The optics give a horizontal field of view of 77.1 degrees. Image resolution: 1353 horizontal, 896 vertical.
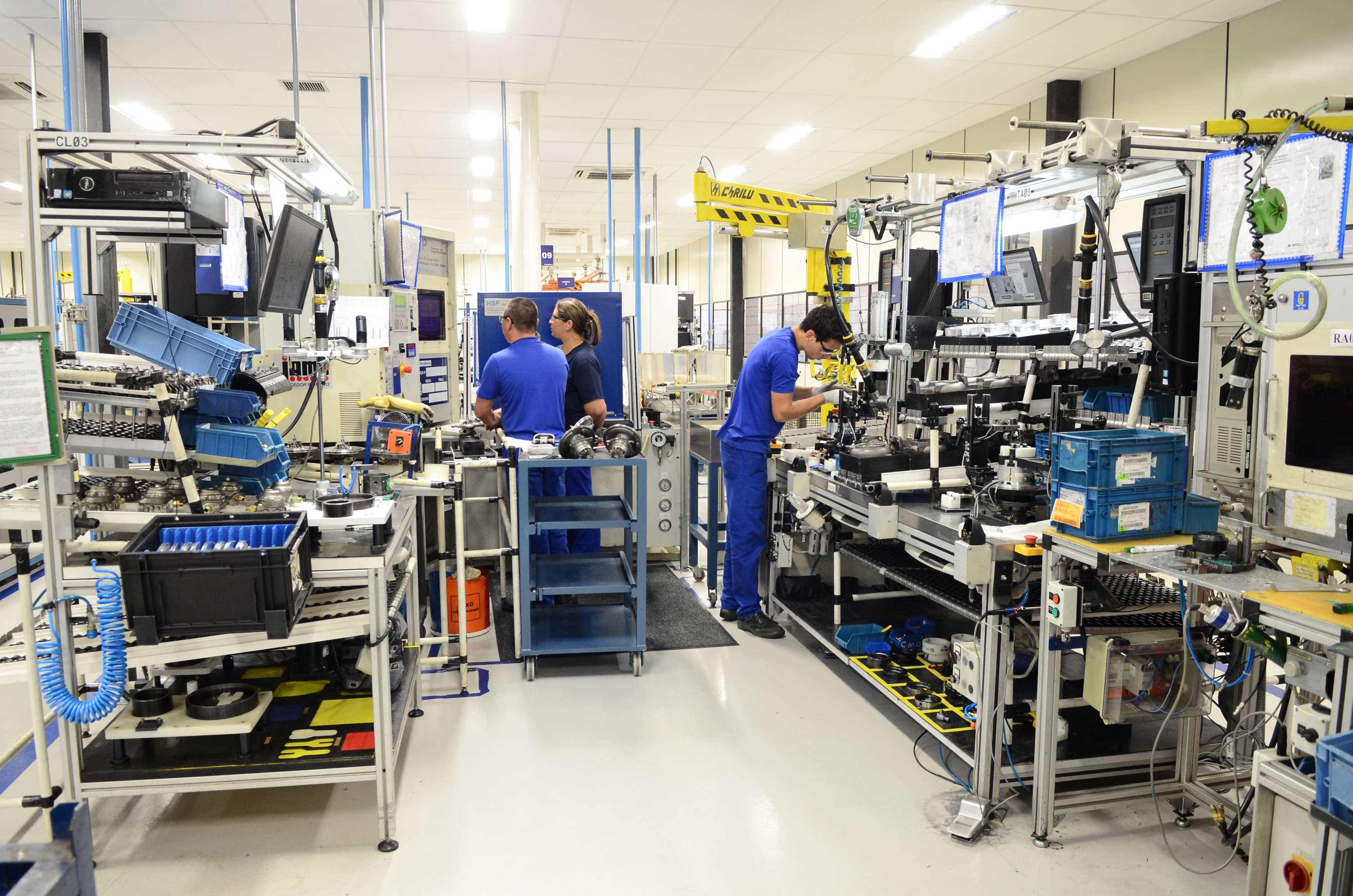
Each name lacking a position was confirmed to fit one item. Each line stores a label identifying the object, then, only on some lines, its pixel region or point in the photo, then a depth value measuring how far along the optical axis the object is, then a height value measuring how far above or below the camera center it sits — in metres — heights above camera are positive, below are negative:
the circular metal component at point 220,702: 2.41 -0.95
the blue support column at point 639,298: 6.99 +0.63
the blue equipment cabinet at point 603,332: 5.56 +0.27
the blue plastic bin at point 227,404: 2.47 -0.09
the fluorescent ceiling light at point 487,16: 4.90 +2.11
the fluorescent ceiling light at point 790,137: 7.93 +2.26
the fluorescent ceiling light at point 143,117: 7.07 +2.20
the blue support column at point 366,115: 6.21 +1.88
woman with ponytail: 4.64 +0.00
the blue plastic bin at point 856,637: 3.64 -1.15
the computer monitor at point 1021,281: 3.53 +0.39
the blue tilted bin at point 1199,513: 2.46 -0.40
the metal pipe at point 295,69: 4.12 +1.53
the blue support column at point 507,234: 6.48 +1.17
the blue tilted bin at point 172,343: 2.44 +0.08
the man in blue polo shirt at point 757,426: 4.05 -0.26
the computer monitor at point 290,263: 2.66 +0.36
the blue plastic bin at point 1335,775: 1.38 -0.67
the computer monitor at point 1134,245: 3.38 +0.52
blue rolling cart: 3.65 -0.94
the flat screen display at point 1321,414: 2.21 -0.11
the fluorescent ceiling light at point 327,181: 3.00 +0.70
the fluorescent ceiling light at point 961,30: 5.08 +2.16
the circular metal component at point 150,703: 2.43 -0.95
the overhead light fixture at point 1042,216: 3.46 +0.69
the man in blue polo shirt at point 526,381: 4.23 -0.05
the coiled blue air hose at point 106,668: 2.08 -0.74
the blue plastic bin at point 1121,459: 2.34 -0.24
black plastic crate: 2.07 -0.53
